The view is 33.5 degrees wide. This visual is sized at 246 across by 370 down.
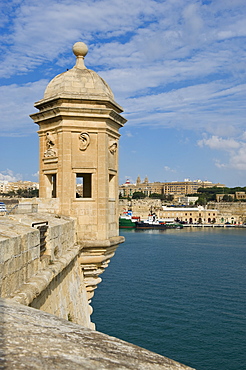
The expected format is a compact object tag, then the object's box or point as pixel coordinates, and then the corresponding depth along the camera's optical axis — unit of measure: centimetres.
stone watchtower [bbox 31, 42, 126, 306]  796
